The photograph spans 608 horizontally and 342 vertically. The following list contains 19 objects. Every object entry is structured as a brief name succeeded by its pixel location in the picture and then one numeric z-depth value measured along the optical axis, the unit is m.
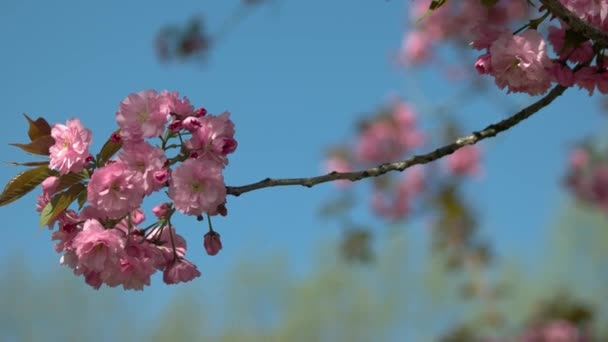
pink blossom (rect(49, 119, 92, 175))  2.64
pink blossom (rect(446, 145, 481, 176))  7.50
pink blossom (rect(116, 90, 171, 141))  2.65
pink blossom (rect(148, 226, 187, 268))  2.69
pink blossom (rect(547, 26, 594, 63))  2.68
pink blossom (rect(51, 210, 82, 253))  2.68
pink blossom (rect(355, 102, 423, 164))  7.41
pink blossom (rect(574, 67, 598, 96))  2.69
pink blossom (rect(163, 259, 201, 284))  2.69
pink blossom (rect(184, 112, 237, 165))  2.65
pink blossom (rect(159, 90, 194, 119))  2.66
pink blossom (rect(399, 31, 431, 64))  8.13
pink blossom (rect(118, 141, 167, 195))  2.63
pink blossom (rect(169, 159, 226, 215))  2.63
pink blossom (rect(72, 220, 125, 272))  2.65
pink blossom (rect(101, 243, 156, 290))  2.68
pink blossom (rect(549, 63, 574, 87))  2.69
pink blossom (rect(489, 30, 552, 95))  2.68
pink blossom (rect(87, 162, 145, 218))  2.63
